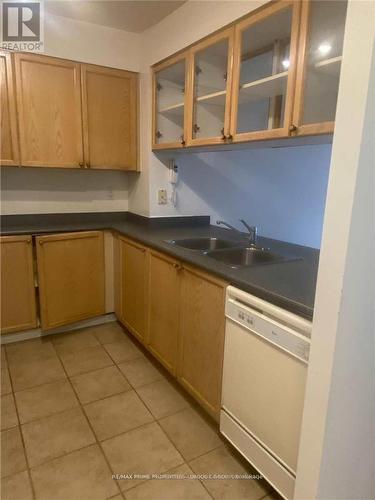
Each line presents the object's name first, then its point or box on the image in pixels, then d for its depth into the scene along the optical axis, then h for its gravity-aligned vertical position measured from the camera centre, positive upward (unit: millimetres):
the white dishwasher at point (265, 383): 1218 -786
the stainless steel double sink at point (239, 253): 2076 -426
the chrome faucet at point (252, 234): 2232 -322
